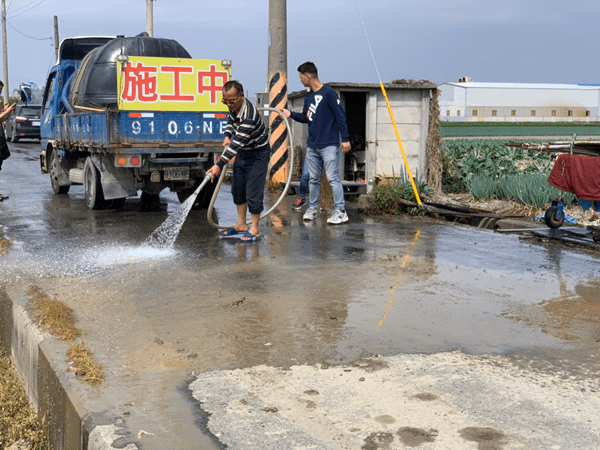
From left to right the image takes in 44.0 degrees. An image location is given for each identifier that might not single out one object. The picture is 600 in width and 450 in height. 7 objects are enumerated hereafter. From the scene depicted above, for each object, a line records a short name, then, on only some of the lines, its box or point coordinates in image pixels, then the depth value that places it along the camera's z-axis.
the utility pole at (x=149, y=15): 28.12
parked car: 31.67
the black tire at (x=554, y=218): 9.34
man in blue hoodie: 10.02
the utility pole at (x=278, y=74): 13.93
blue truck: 10.68
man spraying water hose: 8.31
